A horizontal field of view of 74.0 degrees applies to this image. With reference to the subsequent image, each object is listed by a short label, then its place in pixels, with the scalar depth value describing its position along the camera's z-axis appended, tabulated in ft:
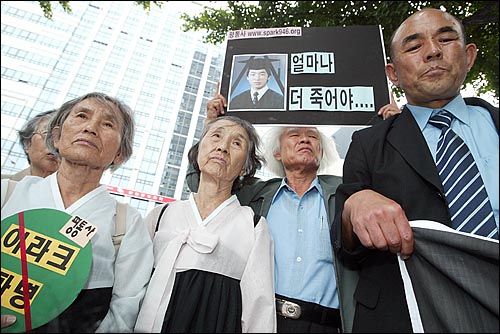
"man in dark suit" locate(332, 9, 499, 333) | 2.73
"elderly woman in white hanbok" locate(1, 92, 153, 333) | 3.24
